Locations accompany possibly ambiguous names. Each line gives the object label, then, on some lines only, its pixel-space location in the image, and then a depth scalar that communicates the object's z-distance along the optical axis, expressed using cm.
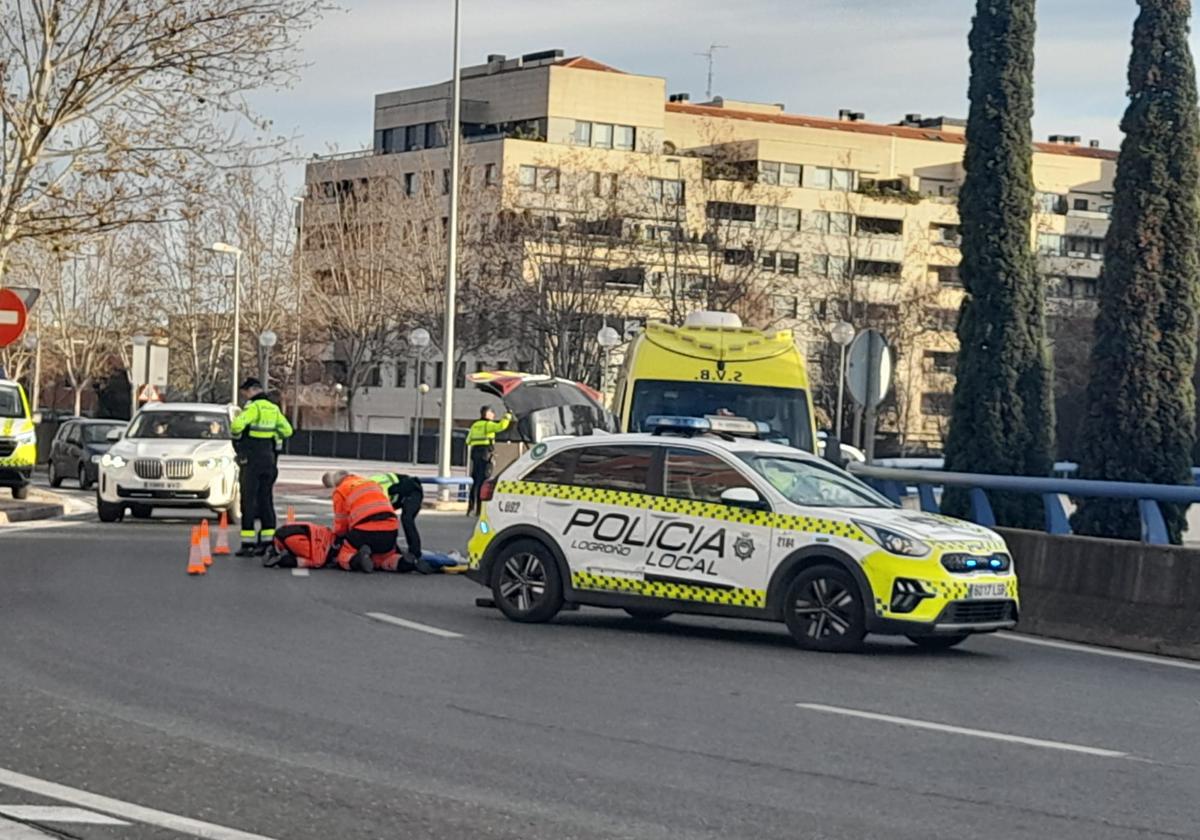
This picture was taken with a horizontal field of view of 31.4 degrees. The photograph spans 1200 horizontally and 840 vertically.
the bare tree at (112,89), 3459
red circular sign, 2862
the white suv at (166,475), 2962
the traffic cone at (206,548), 2152
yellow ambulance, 2370
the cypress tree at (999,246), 2820
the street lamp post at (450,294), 4175
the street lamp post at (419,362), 5959
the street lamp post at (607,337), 5225
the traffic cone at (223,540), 2359
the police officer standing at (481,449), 3591
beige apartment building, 7638
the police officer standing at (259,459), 2361
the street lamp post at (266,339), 6425
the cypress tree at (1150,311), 2472
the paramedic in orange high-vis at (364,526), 2106
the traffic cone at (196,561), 2061
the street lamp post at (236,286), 6656
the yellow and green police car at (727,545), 1488
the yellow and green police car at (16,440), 3366
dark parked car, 4378
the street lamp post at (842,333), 4657
